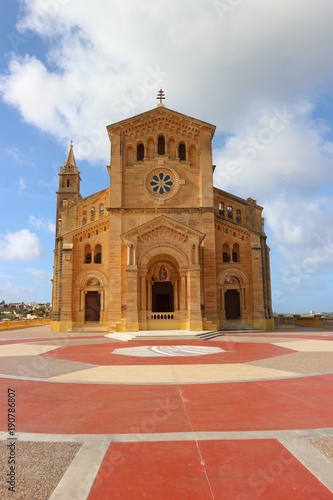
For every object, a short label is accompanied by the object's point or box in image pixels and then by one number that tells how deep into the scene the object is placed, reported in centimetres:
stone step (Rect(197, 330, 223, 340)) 2712
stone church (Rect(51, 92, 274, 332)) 3484
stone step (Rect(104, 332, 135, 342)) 2677
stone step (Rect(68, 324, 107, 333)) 3553
